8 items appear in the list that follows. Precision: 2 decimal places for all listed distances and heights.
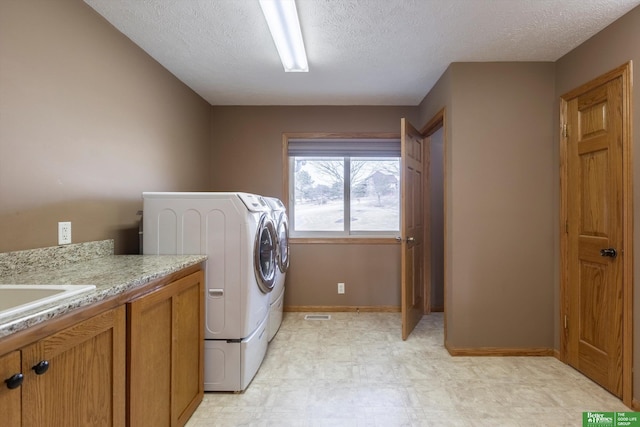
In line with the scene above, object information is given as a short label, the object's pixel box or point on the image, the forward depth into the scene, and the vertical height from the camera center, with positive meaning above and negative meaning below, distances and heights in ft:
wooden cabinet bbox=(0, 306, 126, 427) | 2.59 -1.57
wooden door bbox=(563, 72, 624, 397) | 6.41 -0.39
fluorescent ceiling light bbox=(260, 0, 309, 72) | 5.62 +3.83
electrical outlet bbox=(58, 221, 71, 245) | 5.39 -0.28
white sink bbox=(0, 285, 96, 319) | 3.60 -0.88
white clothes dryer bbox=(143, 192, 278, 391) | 6.40 -0.71
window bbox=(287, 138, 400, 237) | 12.32 +0.76
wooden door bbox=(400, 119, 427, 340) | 9.09 -0.32
